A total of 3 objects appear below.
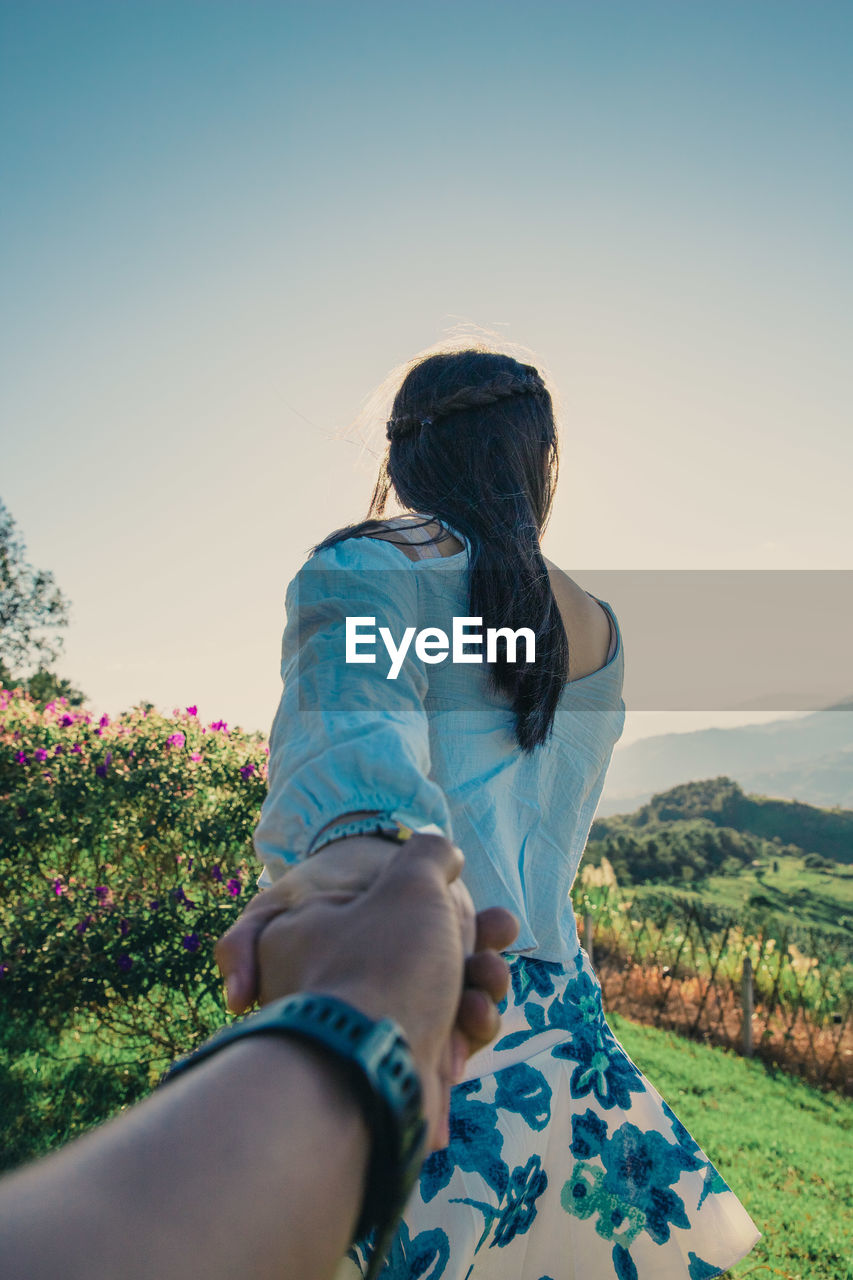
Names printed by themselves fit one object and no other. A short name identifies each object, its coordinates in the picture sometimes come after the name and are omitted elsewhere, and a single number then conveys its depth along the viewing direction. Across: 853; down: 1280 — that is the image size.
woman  0.94
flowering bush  4.66
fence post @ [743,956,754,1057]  7.68
